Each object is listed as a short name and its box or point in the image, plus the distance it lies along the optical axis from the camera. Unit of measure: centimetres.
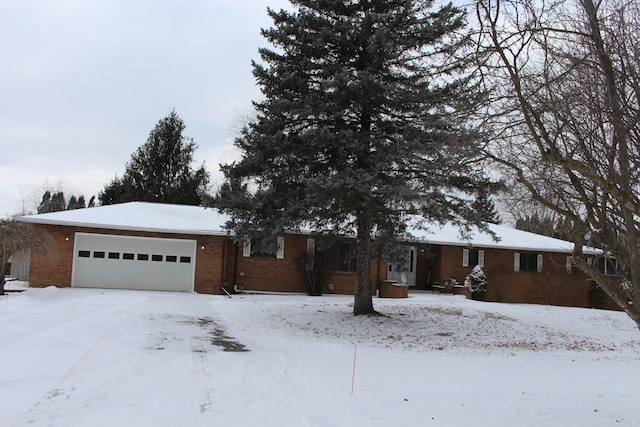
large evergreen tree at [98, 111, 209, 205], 3966
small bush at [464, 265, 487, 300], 2430
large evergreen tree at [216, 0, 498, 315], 1298
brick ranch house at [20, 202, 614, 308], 2145
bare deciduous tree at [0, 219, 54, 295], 1689
